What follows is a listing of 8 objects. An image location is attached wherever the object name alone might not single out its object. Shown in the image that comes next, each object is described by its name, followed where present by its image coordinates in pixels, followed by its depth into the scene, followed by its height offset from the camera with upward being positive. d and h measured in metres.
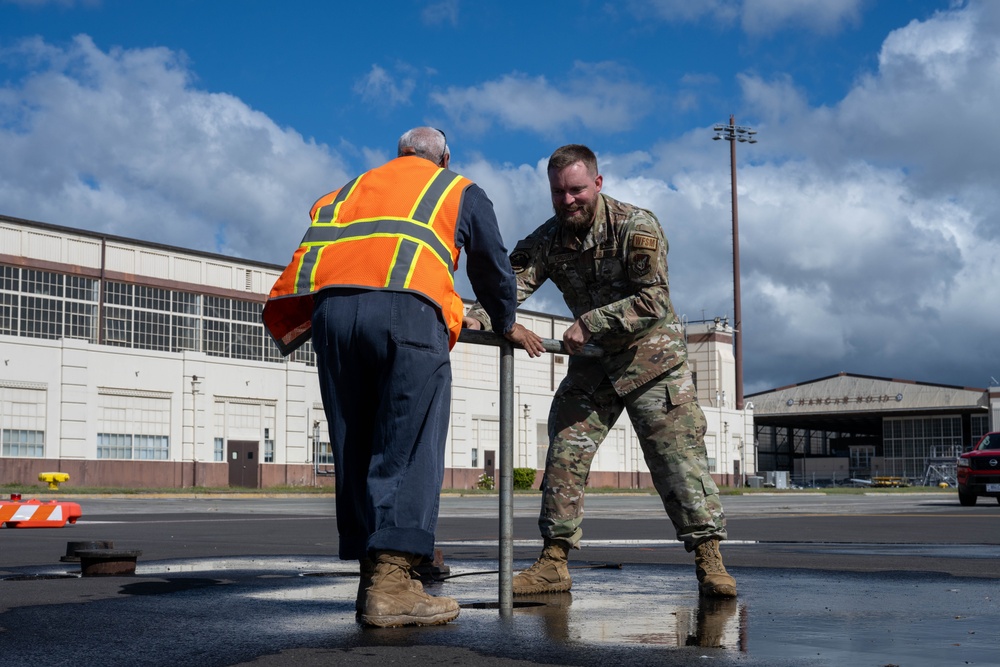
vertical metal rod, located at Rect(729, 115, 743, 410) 76.75 +8.83
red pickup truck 26.81 -0.54
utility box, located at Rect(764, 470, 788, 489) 76.44 -1.84
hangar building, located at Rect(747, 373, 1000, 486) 88.81 +2.49
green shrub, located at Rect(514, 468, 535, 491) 54.25 -1.23
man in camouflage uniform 5.65 +0.37
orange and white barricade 13.84 -0.70
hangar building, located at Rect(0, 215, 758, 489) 43.38 +2.86
